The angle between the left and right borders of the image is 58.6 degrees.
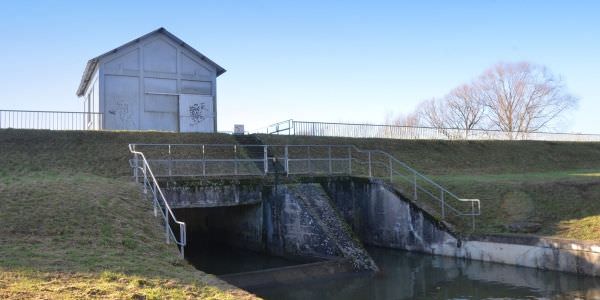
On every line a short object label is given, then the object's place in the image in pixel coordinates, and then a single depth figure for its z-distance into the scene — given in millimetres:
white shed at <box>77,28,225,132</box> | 25625
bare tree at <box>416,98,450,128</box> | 60531
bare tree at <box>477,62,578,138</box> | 55250
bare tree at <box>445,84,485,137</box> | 58562
